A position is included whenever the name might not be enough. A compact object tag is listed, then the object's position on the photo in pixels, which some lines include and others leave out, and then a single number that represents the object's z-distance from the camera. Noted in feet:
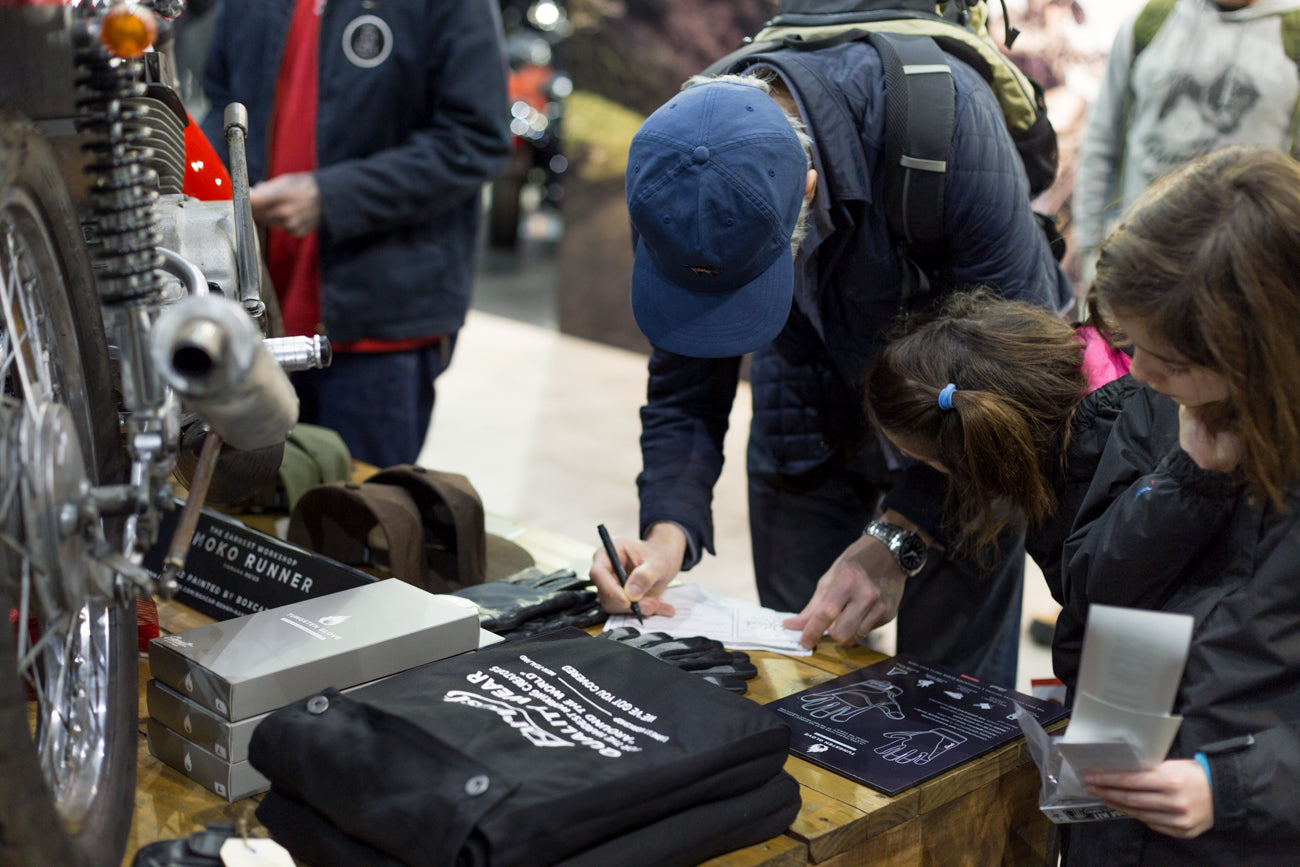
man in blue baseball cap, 4.91
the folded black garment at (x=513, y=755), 3.26
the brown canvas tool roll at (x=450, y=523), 5.90
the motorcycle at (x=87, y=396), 3.02
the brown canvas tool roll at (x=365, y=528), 5.70
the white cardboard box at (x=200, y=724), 3.92
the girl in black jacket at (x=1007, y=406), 4.75
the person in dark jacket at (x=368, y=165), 8.17
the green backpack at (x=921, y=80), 5.22
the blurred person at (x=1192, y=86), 8.77
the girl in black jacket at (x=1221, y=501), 3.58
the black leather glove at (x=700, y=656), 4.92
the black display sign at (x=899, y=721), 4.31
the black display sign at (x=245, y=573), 5.10
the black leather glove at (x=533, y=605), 5.23
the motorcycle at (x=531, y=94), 30.25
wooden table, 3.87
